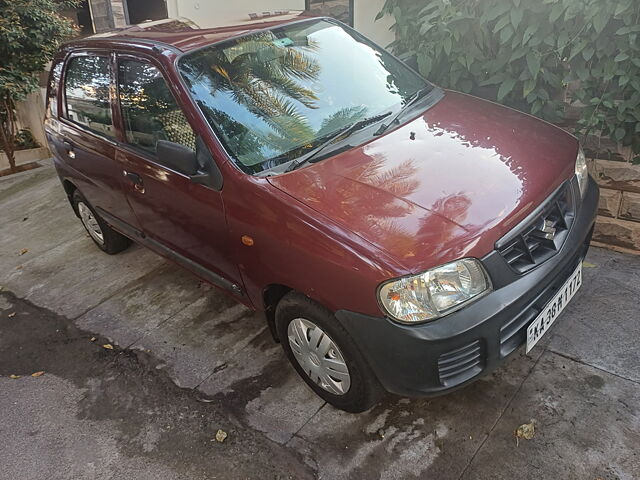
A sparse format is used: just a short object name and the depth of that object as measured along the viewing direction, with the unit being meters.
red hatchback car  2.07
